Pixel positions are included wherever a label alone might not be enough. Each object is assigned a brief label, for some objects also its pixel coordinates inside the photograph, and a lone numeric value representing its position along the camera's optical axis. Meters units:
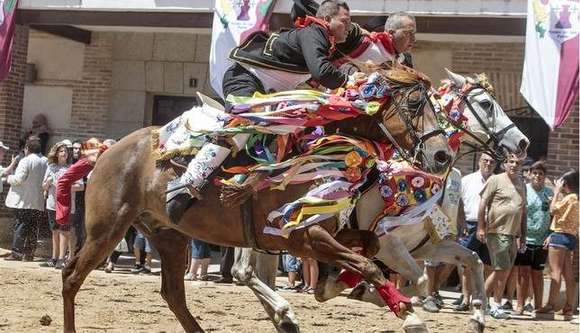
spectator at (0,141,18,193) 15.35
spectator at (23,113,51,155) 19.11
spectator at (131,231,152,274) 15.13
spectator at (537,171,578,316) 12.44
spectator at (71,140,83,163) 15.09
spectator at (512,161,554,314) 12.77
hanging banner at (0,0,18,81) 16.83
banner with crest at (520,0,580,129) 12.64
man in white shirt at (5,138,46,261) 15.66
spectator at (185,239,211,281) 14.41
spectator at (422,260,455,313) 12.60
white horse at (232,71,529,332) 7.32
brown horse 6.89
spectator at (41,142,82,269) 15.13
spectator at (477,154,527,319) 12.23
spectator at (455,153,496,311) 12.88
